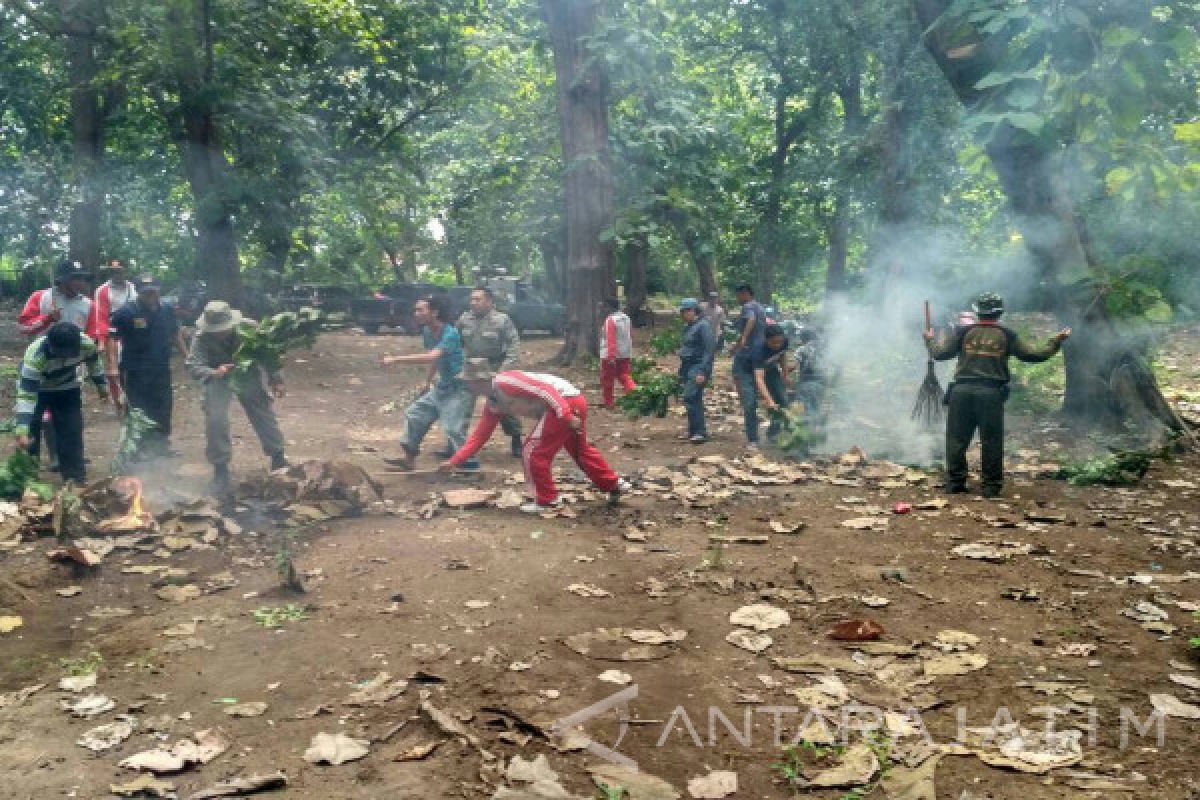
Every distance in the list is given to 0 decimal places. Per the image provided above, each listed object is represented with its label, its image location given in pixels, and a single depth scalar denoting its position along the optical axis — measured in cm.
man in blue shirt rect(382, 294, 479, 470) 870
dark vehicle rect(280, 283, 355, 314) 2748
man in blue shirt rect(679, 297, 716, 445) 1034
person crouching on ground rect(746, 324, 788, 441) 1019
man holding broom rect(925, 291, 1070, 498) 780
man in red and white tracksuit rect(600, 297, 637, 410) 1291
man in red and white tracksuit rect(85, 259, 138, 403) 839
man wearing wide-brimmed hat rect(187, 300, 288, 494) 781
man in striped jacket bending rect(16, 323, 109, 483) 752
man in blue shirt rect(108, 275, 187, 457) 865
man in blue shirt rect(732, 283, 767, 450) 1020
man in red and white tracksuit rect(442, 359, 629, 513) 713
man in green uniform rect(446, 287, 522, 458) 921
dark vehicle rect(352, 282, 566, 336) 2561
